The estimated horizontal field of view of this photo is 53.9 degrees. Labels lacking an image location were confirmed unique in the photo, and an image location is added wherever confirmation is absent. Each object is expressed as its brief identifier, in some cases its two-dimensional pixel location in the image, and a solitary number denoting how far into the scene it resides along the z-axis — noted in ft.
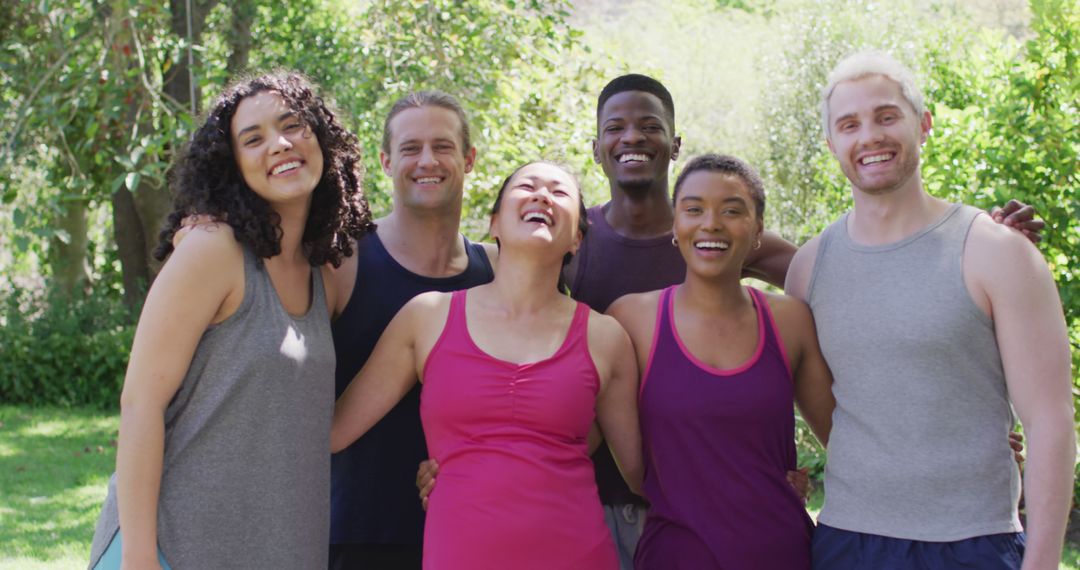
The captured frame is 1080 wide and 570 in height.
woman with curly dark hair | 8.78
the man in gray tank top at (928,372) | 8.98
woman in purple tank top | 9.79
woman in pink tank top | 9.30
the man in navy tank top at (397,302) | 11.28
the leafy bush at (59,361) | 38.32
